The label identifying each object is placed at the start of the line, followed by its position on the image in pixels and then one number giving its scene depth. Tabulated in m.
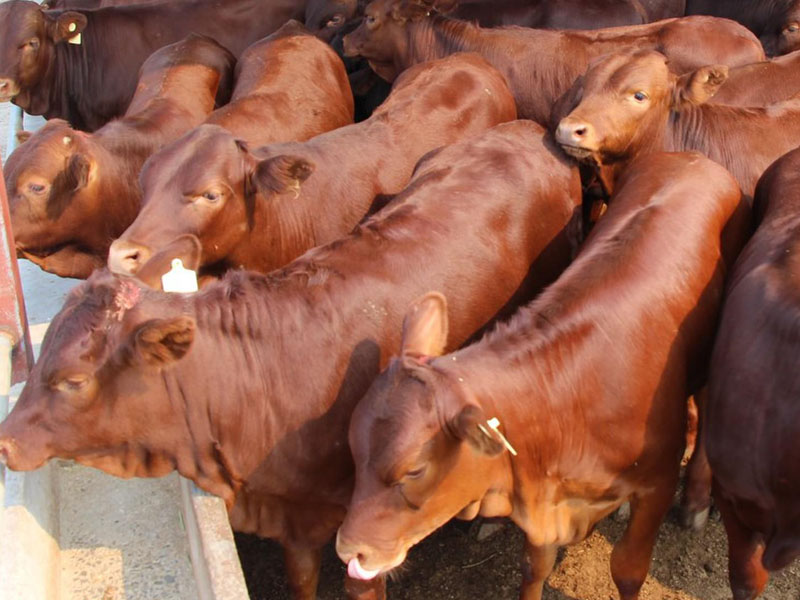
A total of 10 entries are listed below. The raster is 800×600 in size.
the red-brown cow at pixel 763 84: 6.02
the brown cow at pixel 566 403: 3.32
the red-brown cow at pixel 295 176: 4.73
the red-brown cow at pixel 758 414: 3.49
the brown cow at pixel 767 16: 7.46
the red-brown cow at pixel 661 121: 5.26
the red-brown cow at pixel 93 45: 7.41
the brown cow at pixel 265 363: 3.57
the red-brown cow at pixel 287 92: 5.79
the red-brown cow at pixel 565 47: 6.59
